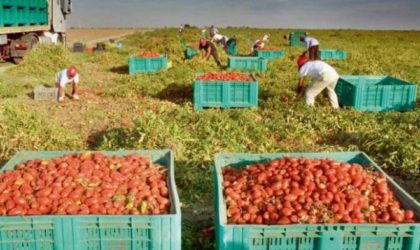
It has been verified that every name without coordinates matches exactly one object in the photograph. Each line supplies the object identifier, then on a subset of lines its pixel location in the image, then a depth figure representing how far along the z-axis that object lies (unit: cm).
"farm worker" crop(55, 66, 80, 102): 1124
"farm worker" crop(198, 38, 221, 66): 1641
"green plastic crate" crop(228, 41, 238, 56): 2481
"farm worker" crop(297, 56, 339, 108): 977
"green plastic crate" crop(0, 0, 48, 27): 1686
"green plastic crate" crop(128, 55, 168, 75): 1608
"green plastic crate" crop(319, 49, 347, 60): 2307
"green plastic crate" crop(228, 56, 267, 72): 1579
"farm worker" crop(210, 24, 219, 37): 2342
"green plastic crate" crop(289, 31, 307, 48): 3812
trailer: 1727
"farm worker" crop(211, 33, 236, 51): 2317
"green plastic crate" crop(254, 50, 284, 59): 2215
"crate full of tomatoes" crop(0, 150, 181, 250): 339
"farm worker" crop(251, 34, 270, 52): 2350
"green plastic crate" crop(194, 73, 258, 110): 1034
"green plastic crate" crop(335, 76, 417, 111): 1015
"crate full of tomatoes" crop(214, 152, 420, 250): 338
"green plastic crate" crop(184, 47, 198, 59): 1830
